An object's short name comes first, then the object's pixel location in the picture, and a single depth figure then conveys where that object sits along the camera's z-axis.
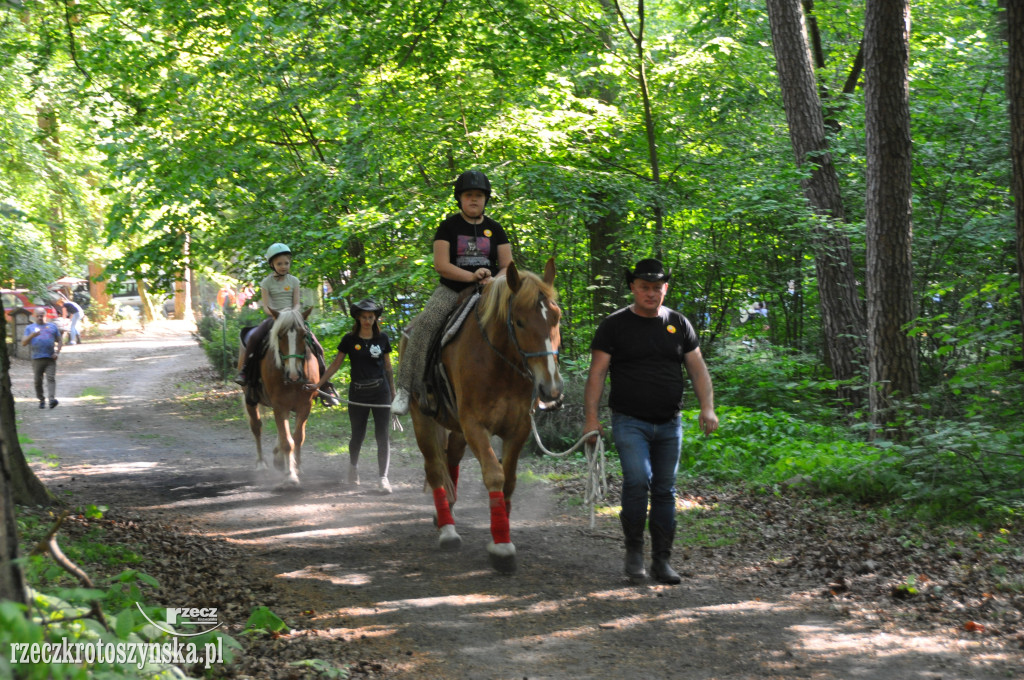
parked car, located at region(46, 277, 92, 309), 42.83
